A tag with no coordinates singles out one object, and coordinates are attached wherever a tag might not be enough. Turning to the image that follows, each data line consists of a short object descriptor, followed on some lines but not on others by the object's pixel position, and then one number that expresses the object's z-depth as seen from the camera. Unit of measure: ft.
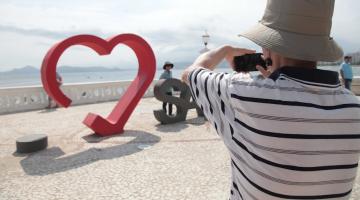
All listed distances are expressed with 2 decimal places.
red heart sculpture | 23.97
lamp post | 40.24
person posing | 37.58
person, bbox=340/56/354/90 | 41.16
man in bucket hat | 3.85
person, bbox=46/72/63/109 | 46.32
